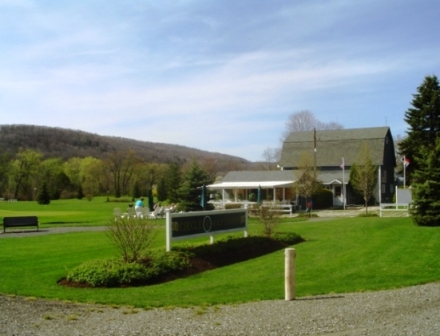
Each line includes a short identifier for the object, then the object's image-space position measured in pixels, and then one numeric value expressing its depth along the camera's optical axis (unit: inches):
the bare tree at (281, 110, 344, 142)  3340.8
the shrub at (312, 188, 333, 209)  1967.3
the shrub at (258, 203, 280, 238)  770.8
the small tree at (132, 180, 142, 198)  3449.8
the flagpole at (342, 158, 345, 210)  2007.4
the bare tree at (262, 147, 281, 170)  3564.2
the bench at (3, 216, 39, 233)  1088.2
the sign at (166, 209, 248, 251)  589.3
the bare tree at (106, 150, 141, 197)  4165.8
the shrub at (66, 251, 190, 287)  473.4
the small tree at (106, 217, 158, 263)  513.7
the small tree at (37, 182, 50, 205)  2450.5
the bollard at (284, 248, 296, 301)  386.0
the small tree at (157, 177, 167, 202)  2602.1
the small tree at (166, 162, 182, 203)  2004.8
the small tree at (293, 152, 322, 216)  1705.2
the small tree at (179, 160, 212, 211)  1587.1
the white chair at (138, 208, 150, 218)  1309.8
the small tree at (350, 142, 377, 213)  1723.7
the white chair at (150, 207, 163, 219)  1393.9
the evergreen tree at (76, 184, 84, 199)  3634.4
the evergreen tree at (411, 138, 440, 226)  940.6
